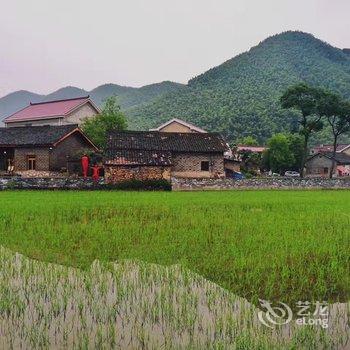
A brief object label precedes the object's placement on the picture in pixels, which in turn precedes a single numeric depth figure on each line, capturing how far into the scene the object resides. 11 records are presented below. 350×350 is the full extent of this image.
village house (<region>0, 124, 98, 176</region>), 30.31
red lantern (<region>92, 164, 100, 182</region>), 25.96
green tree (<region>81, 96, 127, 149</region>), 37.56
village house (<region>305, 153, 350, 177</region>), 53.50
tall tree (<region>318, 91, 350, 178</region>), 41.75
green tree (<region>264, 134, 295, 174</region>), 46.22
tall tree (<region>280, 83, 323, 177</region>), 41.31
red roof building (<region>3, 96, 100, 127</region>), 43.94
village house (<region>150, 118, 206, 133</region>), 44.38
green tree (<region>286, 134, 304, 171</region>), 48.72
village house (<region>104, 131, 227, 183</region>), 26.91
